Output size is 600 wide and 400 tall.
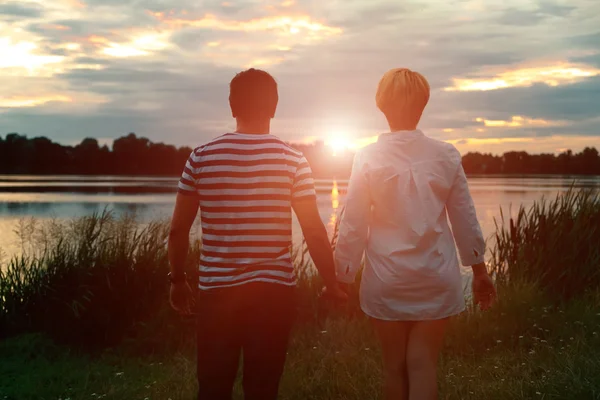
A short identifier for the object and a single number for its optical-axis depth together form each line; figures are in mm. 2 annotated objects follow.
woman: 3178
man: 2805
